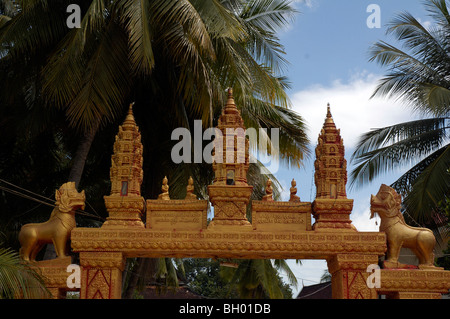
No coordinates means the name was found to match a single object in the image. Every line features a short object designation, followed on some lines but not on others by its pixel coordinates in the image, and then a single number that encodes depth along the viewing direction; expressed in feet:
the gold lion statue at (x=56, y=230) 29.63
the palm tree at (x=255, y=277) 66.23
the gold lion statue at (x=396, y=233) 29.76
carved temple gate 28.96
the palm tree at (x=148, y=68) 39.06
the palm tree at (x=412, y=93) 55.31
